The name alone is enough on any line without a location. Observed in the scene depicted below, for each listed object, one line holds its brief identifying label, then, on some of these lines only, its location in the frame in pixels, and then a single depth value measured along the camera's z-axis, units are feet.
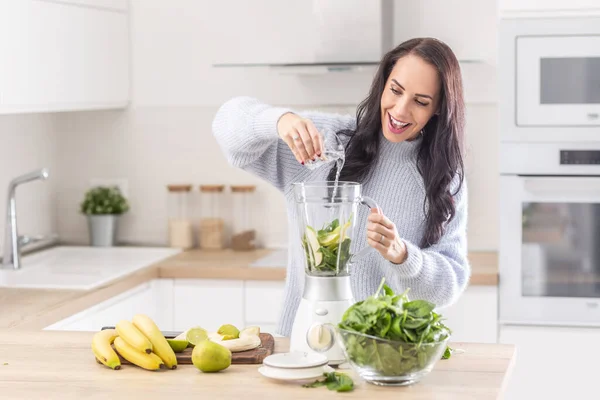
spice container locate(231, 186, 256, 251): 12.00
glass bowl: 5.18
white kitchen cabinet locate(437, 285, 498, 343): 10.23
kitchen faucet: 10.30
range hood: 10.55
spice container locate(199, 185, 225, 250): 11.92
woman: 7.00
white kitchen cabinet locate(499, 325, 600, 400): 10.07
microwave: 10.02
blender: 5.66
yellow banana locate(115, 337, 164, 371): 5.68
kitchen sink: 9.73
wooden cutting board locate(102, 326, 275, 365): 5.86
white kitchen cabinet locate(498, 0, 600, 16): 9.92
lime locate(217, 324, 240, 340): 6.08
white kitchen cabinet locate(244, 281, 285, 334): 10.44
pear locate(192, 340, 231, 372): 5.58
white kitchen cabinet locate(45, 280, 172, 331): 9.01
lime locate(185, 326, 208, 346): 6.07
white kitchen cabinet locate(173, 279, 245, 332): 10.54
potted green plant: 11.94
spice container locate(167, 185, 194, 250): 11.98
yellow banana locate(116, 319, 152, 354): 5.72
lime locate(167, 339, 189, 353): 5.97
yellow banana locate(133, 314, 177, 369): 5.73
